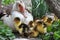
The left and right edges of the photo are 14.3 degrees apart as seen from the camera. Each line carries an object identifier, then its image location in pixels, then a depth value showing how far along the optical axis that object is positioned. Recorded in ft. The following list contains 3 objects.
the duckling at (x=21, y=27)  12.23
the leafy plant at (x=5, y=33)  11.45
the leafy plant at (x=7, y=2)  17.83
